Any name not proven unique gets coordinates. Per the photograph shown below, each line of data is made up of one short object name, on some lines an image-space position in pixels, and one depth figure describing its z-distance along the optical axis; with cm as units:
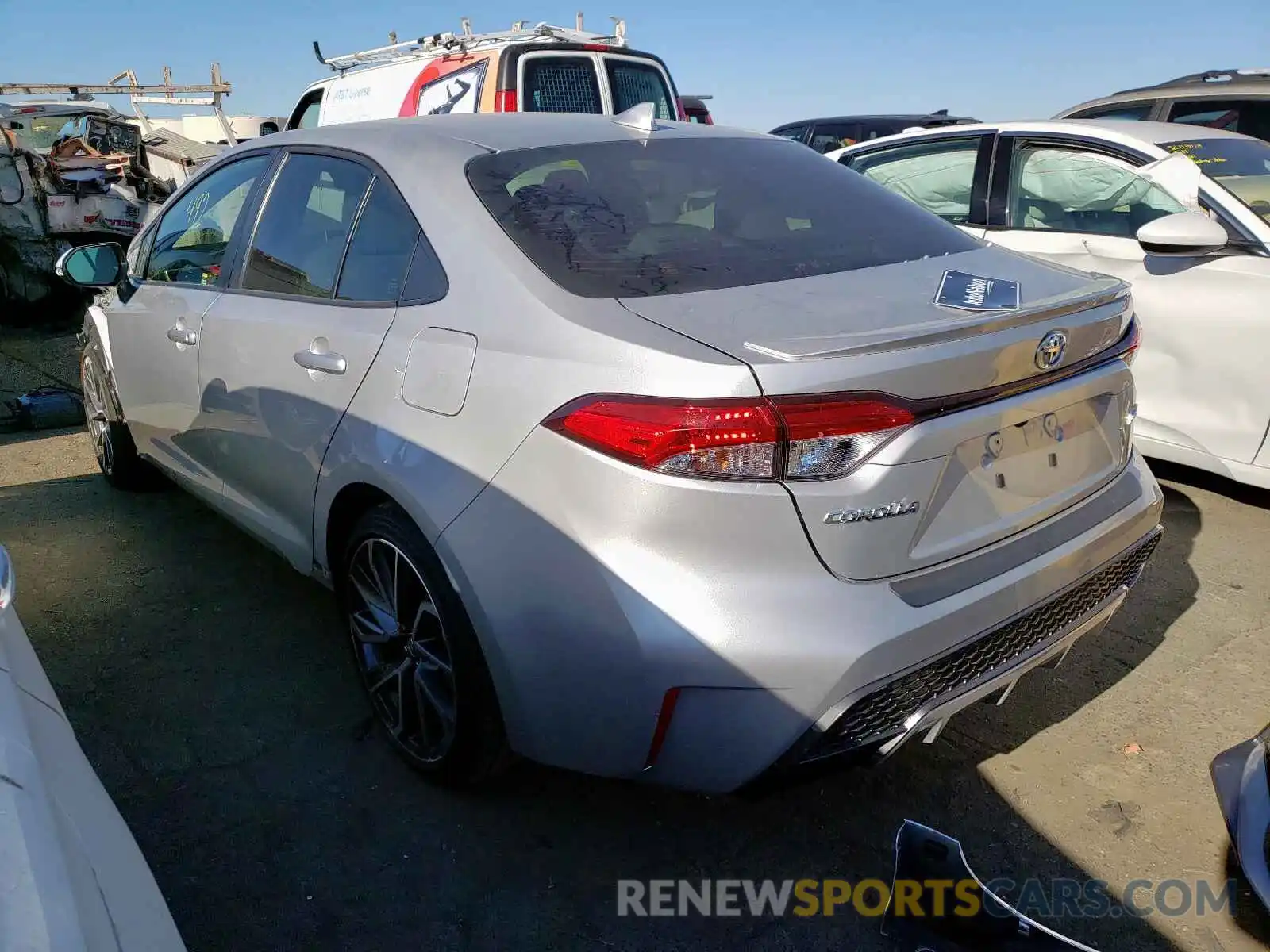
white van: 854
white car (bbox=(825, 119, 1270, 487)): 382
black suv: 1261
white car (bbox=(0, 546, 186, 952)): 101
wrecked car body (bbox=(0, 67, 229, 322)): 937
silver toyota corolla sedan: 183
